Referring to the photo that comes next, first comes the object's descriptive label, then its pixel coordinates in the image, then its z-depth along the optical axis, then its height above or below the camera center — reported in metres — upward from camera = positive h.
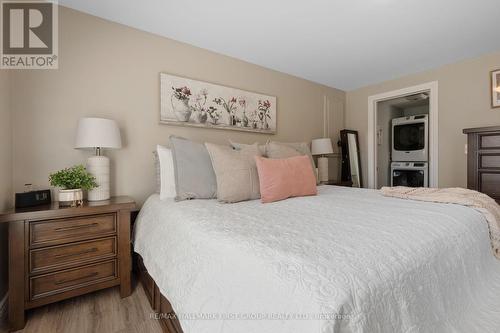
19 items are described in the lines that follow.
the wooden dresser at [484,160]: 2.21 +0.04
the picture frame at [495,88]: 2.64 +0.86
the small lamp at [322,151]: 3.27 +0.20
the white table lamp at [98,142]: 1.70 +0.18
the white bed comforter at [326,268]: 0.58 -0.33
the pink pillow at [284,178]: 1.76 -0.10
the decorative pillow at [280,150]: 2.15 +0.14
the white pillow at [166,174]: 1.83 -0.07
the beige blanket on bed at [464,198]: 1.42 -0.24
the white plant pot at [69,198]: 1.58 -0.22
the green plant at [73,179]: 1.57 -0.09
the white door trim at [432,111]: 3.10 +0.72
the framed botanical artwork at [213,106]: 2.32 +0.66
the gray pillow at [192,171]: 1.76 -0.04
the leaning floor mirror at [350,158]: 3.80 +0.11
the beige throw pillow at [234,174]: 1.73 -0.06
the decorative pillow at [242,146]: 2.14 +0.17
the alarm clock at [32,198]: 1.49 -0.21
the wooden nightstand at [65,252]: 1.36 -0.55
